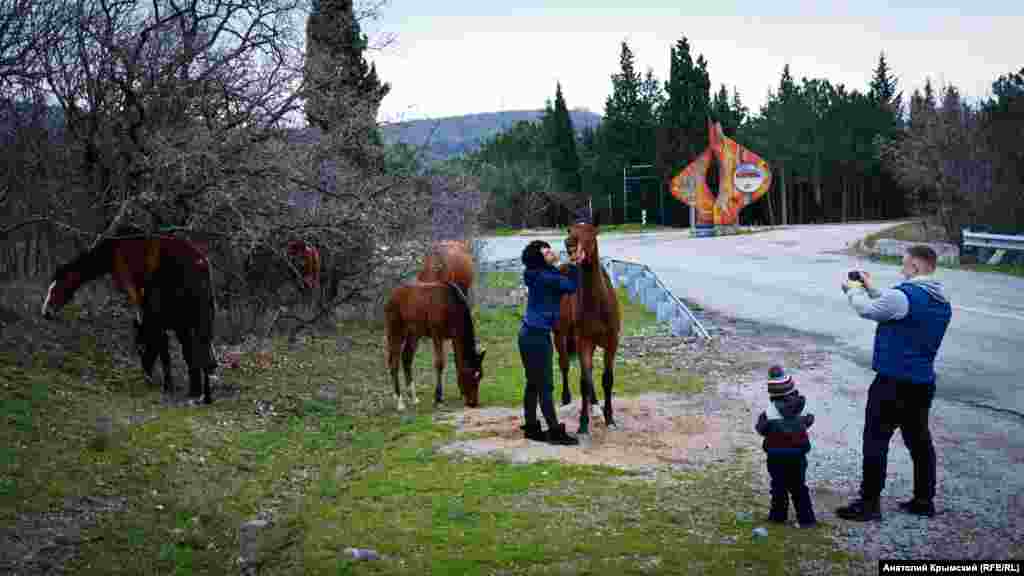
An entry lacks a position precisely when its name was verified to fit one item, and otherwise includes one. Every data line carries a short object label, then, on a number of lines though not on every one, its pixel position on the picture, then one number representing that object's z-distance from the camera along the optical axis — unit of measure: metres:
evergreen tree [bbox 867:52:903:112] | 101.25
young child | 7.18
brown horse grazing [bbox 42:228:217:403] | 12.35
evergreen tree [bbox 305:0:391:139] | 16.94
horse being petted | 10.16
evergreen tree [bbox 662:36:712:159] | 79.94
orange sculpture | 56.03
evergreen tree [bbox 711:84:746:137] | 88.94
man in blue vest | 7.34
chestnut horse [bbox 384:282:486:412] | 12.39
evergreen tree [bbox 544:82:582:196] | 83.75
